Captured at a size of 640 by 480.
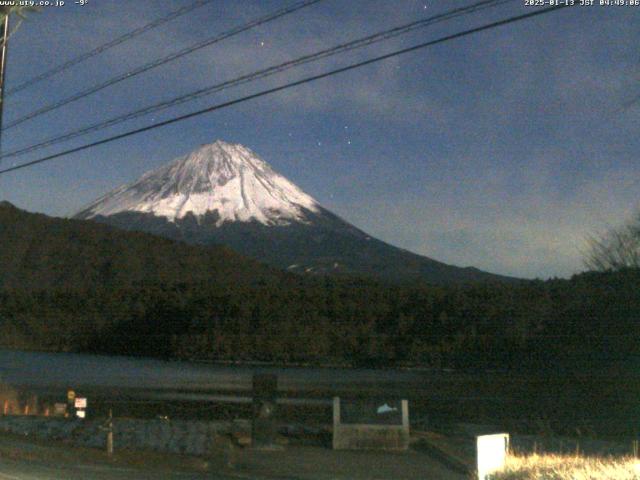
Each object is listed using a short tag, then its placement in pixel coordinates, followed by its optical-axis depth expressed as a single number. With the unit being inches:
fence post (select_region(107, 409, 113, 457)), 670.1
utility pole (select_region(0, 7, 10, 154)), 647.8
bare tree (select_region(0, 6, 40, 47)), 416.9
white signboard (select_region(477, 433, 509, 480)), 467.5
